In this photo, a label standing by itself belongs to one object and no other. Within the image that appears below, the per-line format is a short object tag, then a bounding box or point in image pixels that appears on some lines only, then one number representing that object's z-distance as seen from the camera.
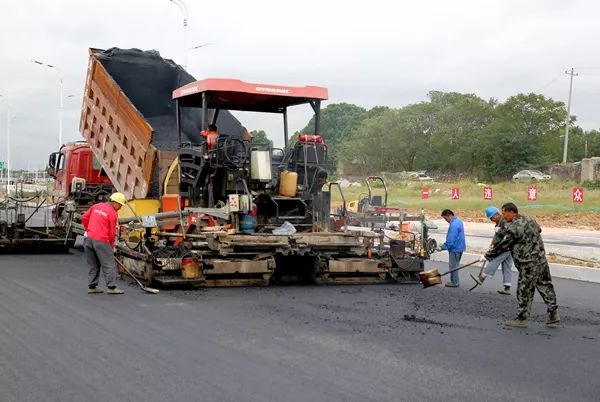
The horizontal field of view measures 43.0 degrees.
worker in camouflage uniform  7.90
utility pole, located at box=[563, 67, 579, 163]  53.75
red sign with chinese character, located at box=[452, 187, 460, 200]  35.56
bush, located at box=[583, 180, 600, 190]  39.41
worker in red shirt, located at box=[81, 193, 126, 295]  9.72
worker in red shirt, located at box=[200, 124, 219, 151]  10.55
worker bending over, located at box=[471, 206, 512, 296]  10.79
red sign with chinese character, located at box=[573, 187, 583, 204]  29.12
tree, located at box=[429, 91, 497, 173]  64.44
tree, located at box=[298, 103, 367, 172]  111.66
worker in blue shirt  11.40
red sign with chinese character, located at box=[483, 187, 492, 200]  33.19
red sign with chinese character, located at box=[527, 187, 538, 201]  30.62
